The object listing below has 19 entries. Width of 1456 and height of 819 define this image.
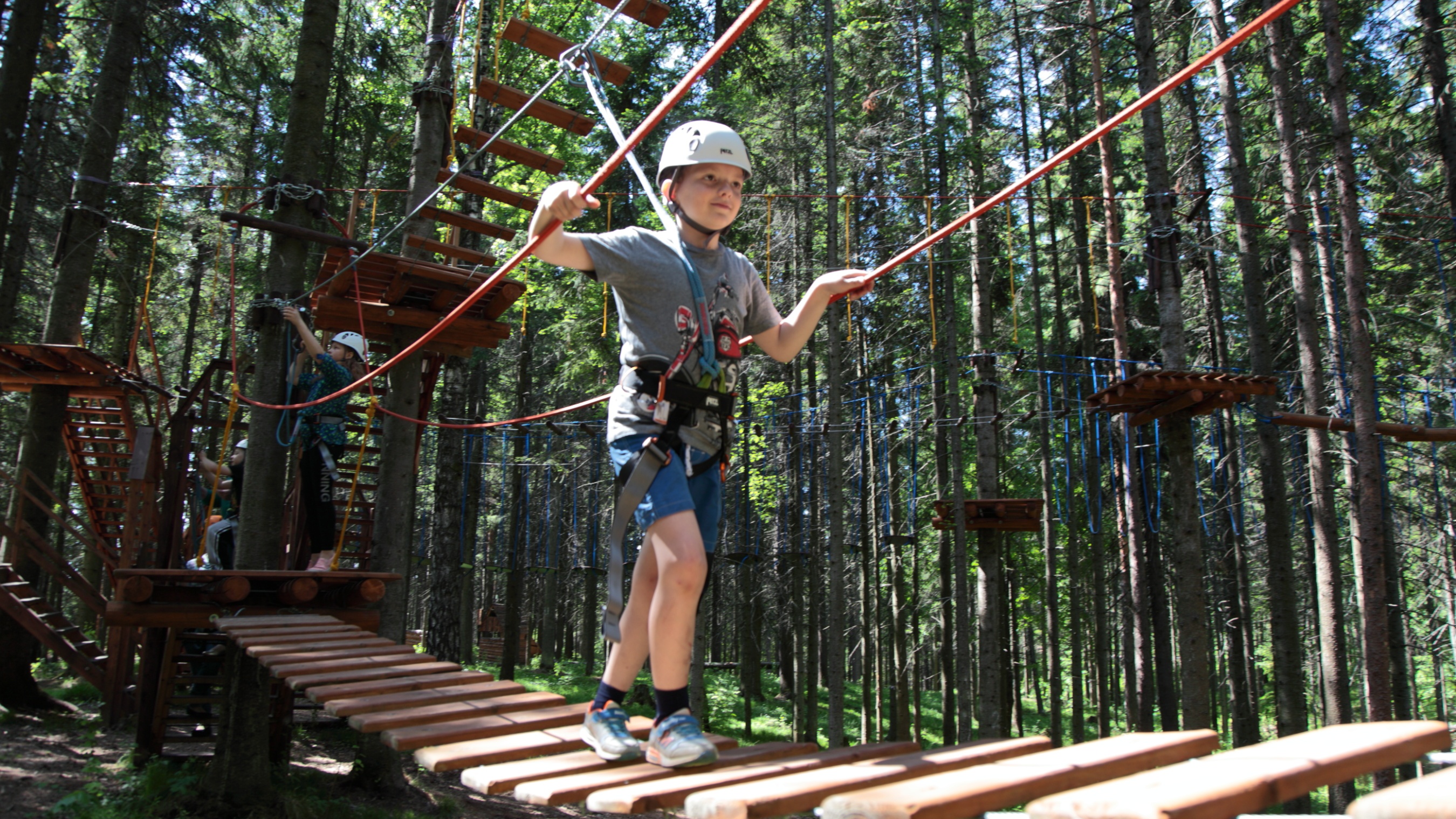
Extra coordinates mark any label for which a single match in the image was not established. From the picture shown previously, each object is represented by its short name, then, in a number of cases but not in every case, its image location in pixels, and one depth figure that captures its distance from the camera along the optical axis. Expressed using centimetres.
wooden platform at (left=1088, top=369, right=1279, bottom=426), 875
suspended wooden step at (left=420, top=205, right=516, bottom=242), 676
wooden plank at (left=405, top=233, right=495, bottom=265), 722
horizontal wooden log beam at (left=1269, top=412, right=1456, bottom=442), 941
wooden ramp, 175
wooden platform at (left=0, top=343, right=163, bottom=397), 923
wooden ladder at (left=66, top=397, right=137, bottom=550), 1101
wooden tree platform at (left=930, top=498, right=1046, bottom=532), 1241
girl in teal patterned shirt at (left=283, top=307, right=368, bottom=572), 713
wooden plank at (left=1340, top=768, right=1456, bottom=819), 128
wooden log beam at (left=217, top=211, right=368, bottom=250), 647
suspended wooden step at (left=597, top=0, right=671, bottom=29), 631
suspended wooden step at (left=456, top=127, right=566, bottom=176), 661
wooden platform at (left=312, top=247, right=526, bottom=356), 664
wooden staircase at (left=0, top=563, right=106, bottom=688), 985
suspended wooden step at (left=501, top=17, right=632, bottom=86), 603
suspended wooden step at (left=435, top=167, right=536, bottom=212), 656
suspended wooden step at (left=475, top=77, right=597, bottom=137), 643
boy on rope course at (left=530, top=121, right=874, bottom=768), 269
